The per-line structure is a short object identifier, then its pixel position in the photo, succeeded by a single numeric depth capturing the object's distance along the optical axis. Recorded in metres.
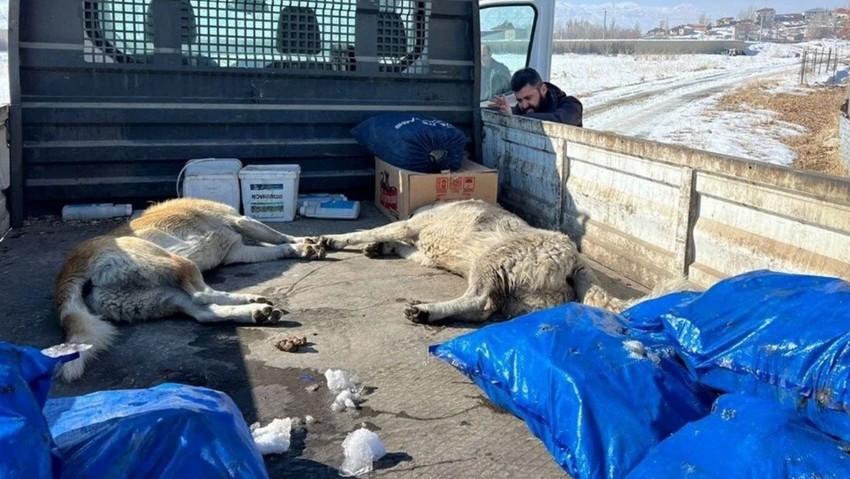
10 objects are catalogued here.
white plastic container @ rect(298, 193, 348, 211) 7.23
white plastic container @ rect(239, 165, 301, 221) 6.84
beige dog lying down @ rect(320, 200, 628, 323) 4.59
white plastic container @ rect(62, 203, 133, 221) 6.67
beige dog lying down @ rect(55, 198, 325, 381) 4.22
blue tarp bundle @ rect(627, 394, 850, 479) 2.39
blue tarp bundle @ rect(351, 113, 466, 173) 6.77
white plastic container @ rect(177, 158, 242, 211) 6.79
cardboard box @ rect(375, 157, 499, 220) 6.58
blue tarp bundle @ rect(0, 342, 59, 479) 1.85
